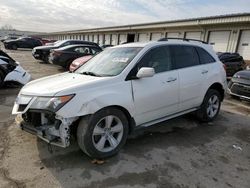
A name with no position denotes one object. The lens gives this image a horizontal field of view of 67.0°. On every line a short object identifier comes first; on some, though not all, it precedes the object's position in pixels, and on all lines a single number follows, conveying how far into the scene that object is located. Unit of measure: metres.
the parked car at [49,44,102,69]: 9.98
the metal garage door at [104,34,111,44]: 32.19
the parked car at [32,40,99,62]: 12.29
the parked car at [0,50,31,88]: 6.20
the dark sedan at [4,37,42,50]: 21.82
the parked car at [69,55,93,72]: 8.10
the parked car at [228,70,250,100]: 5.73
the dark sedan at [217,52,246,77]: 10.86
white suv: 2.62
